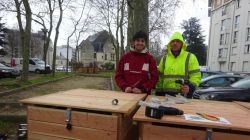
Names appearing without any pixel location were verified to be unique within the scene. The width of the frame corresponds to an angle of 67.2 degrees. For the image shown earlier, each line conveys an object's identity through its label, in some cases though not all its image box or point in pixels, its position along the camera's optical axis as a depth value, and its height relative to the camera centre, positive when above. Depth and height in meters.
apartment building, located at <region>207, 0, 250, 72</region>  27.69 +4.92
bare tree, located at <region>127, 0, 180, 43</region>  4.65 +1.20
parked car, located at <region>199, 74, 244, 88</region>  8.54 -0.70
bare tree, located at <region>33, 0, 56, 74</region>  18.34 +4.49
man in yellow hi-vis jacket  2.68 -0.05
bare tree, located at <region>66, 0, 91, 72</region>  23.39 +4.84
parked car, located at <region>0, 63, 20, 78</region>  15.08 -0.96
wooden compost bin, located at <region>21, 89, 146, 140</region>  1.74 -0.54
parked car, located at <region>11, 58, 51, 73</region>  22.49 -0.60
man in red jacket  2.70 -0.08
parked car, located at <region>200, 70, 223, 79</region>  10.42 -0.46
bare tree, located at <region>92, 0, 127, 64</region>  15.05 +4.03
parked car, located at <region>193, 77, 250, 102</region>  6.50 -0.98
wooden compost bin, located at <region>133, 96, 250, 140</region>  1.54 -0.54
